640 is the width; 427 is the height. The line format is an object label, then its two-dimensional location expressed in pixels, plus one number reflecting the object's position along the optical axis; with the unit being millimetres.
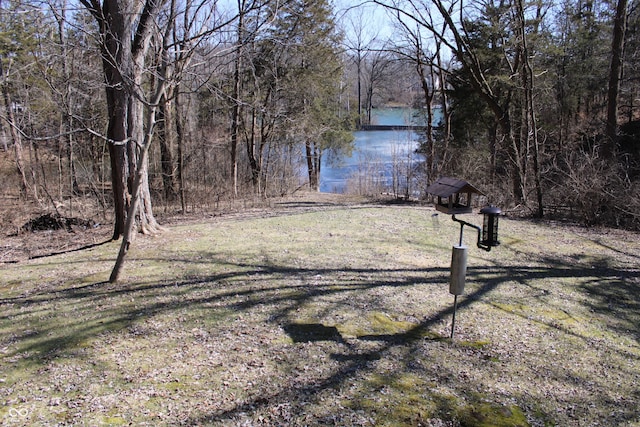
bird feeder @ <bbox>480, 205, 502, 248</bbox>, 3925
